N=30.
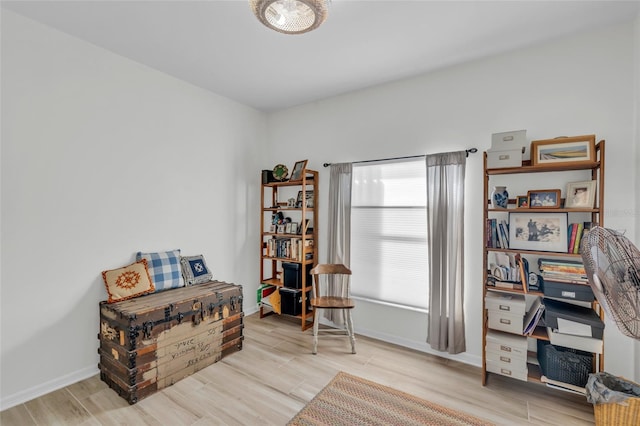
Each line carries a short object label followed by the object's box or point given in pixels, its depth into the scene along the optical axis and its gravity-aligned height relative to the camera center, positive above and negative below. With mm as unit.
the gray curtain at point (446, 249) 2736 -355
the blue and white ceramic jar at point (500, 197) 2402 +136
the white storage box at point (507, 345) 2244 -1051
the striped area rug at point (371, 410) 1966 -1430
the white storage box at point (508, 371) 2232 -1253
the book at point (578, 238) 2113 -177
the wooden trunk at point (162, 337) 2191 -1080
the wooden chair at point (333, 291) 2916 -941
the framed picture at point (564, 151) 2045 +468
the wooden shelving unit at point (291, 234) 3555 -306
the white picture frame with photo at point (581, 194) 2098 +149
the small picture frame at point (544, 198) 2188 +121
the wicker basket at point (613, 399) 1653 -1125
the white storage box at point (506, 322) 2260 -873
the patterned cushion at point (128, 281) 2469 -643
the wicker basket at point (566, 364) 2062 -1105
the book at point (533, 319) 2242 -830
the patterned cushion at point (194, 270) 3059 -658
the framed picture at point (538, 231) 2189 -139
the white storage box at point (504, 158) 2236 +438
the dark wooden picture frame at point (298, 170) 3577 +516
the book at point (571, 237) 2136 -172
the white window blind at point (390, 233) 3057 -234
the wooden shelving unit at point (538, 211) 2033 +21
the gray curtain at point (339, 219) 3441 -89
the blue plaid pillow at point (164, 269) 2781 -589
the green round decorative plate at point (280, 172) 3775 +515
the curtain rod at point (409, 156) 2697 +592
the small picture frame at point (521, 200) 2407 +113
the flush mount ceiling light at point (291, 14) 1617 +1170
